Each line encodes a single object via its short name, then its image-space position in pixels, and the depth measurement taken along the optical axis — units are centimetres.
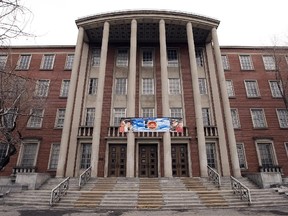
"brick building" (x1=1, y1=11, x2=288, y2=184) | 1847
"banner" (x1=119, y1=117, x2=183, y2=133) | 1670
